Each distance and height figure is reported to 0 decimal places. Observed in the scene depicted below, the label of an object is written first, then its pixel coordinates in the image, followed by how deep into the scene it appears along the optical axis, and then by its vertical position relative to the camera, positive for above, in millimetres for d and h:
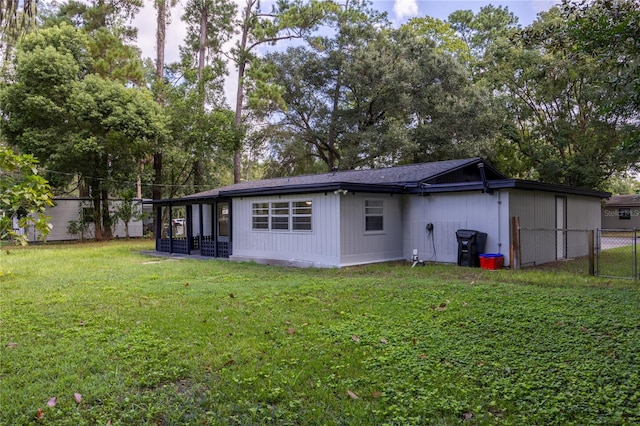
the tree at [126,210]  22353 +577
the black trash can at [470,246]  10352 -709
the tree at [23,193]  7625 +530
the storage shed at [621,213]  29281 +160
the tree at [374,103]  21688 +6207
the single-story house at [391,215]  10430 +79
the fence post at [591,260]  8384 -894
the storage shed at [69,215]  22000 +331
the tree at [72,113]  18719 +4899
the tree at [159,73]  23938 +8502
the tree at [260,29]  25297 +11611
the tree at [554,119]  21266 +5421
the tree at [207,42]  26470 +11668
